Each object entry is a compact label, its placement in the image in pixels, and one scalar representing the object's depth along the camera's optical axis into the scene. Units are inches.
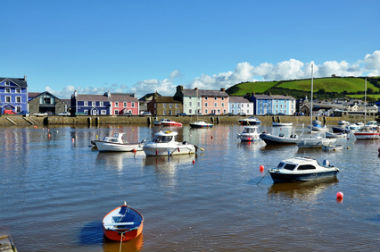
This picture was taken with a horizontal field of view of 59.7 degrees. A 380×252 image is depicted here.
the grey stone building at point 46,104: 4065.0
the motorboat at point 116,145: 1462.8
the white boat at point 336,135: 2298.2
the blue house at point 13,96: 3624.5
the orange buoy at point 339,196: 808.1
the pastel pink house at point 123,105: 4291.3
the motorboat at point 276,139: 1847.9
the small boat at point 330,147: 1665.8
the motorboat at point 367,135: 2304.4
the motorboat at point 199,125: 3486.7
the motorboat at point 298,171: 921.5
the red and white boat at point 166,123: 3676.2
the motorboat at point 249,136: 2025.1
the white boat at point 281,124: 3965.3
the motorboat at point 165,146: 1339.8
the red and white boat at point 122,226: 545.3
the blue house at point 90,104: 4135.1
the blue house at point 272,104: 5191.9
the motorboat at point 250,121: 3943.9
